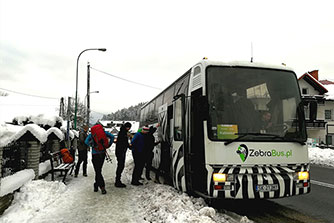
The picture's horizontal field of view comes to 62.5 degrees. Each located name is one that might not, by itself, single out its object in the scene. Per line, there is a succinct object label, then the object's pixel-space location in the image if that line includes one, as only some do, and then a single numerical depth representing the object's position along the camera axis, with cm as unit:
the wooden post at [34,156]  751
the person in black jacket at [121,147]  849
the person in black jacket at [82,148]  1038
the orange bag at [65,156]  1027
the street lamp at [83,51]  2096
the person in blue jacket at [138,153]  880
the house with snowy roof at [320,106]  3944
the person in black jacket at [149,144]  905
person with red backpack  762
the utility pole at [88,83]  2827
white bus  536
